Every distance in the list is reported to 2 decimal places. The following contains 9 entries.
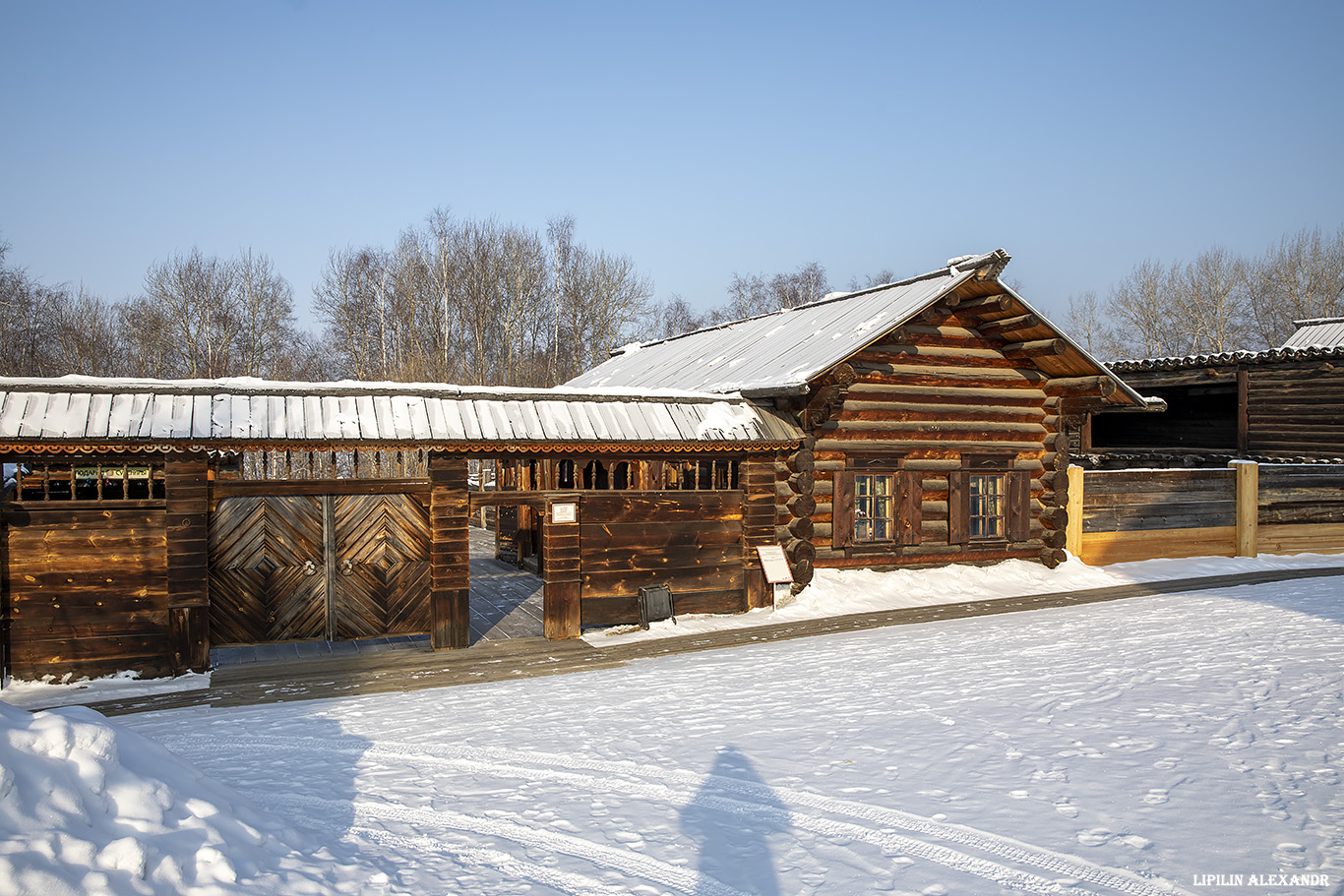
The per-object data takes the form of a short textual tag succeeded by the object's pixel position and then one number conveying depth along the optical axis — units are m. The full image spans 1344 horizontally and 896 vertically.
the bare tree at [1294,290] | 47.06
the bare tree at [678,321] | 64.25
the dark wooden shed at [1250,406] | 20.97
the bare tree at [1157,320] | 52.94
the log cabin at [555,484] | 9.63
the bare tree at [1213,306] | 49.09
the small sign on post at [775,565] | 12.65
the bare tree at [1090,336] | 59.56
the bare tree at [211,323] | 38.03
